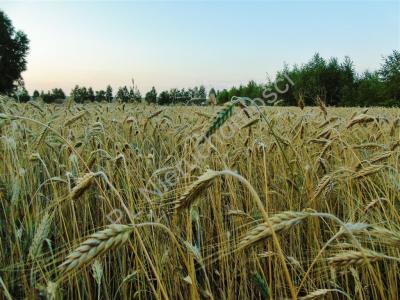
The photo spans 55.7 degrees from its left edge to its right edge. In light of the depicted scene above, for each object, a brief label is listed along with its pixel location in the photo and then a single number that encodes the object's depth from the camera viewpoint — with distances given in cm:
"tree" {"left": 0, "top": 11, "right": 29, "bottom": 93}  3622
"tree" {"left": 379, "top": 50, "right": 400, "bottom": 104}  3675
